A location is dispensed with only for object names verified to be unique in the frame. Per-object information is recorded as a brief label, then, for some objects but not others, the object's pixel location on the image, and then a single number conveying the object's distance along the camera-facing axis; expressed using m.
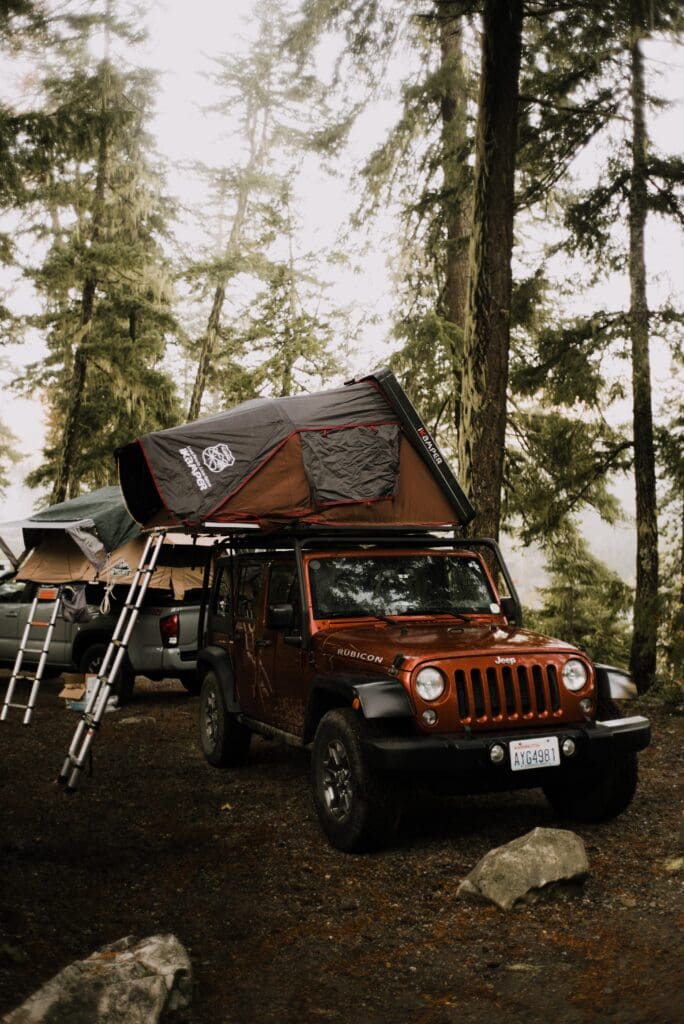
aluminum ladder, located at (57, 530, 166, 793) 7.13
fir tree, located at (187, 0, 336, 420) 21.75
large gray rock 3.32
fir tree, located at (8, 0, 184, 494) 19.81
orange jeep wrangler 5.29
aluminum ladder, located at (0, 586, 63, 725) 10.41
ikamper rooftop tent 7.22
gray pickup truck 11.36
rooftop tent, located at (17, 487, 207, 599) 11.81
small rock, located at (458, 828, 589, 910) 4.68
